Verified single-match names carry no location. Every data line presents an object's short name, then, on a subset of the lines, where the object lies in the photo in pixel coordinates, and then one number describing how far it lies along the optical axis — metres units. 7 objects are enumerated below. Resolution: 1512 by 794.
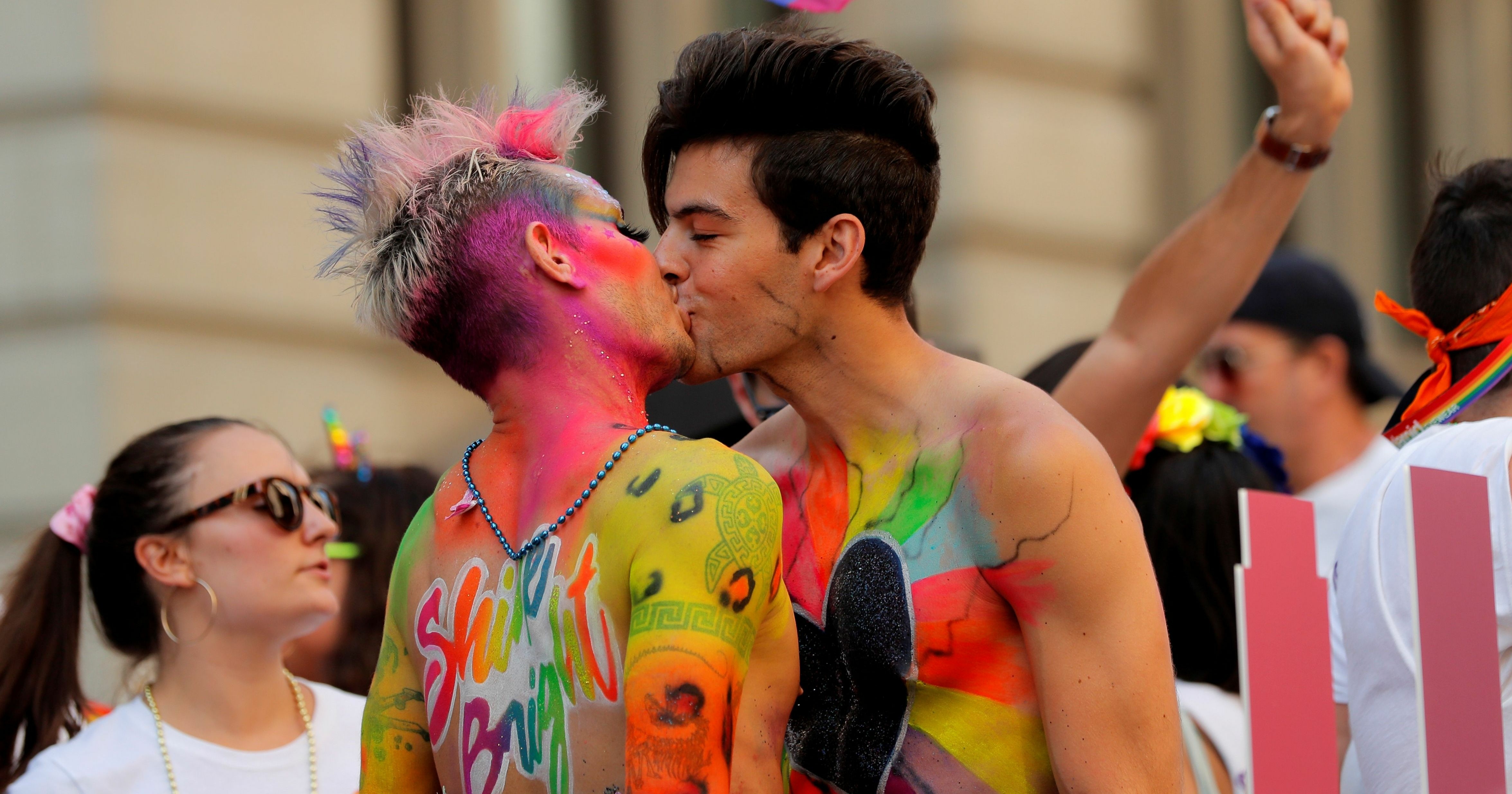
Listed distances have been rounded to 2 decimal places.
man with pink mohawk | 4.41
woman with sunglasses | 8.38
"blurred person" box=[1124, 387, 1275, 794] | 8.66
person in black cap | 11.96
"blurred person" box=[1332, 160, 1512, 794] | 6.25
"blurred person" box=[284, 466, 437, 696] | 10.50
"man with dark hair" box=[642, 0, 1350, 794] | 5.01
